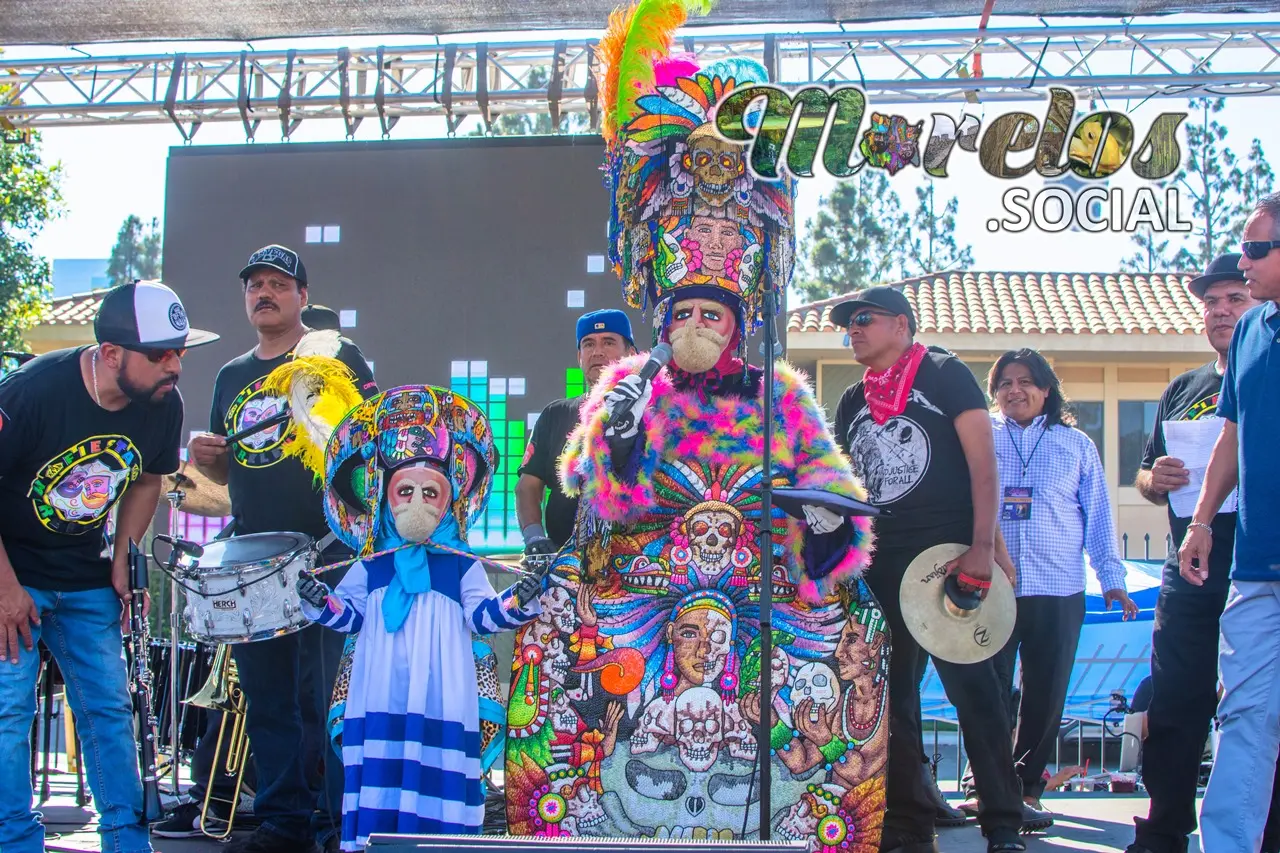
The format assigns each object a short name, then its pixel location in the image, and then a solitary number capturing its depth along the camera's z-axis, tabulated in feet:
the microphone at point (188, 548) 15.80
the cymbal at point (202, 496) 19.36
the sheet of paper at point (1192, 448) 16.56
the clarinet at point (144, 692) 15.31
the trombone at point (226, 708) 18.80
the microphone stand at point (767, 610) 13.34
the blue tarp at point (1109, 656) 32.83
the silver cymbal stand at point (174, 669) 18.60
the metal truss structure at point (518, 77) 28.60
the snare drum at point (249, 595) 15.39
